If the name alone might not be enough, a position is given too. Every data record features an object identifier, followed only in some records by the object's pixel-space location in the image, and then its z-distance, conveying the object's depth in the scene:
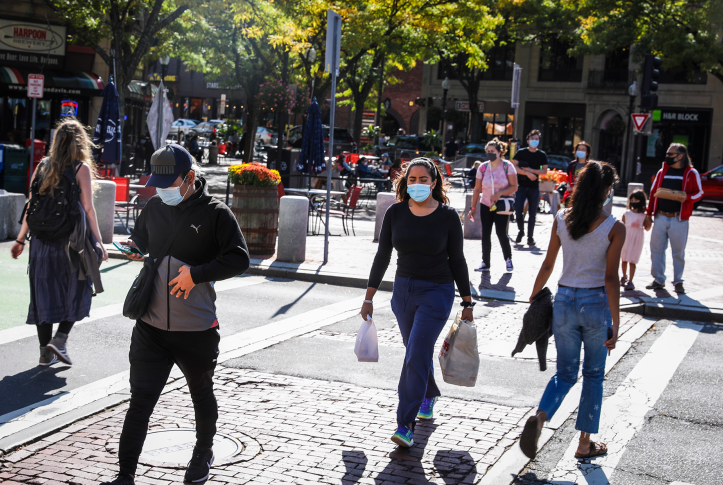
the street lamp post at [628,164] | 40.10
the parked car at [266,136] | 46.70
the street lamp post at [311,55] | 25.97
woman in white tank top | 4.68
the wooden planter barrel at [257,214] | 11.68
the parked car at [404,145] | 42.38
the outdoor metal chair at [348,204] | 15.91
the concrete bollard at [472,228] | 15.02
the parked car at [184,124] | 56.15
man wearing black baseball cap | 3.96
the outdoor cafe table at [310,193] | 15.65
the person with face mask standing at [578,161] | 13.36
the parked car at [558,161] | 36.59
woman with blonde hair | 6.15
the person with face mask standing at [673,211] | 10.12
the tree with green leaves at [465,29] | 24.42
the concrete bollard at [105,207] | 12.23
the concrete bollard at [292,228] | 11.59
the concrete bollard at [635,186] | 18.50
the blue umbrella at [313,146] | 17.59
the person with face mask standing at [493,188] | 10.88
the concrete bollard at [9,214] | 12.62
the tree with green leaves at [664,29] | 30.29
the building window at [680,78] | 41.03
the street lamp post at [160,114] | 17.97
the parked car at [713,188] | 27.22
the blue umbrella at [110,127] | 16.38
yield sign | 20.75
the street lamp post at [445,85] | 39.88
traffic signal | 17.36
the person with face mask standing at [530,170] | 13.44
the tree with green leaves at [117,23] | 20.59
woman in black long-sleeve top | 4.81
